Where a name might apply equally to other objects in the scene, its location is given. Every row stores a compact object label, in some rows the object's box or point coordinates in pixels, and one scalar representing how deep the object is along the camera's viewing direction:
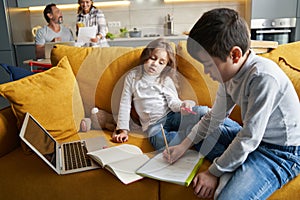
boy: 0.98
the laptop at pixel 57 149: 1.19
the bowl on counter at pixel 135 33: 4.08
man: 3.22
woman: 3.09
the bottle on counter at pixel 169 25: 4.33
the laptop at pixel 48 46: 2.36
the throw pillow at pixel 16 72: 1.66
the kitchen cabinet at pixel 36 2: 4.20
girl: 1.53
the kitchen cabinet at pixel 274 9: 3.56
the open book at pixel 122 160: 1.15
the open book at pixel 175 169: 1.08
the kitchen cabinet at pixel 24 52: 4.04
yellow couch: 1.14
